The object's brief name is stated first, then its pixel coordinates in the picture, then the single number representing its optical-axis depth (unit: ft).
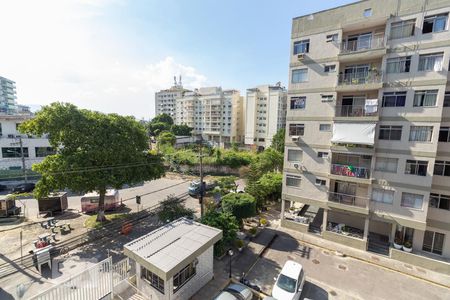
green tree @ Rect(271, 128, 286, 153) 144.42
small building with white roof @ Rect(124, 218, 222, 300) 33.81
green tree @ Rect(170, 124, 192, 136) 251.39
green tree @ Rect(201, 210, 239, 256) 46.96
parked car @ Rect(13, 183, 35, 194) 96.94
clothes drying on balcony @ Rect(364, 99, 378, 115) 50.29
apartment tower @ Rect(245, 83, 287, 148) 224.53
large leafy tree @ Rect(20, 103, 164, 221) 53.26
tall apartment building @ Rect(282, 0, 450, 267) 46.32
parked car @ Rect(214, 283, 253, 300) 34.44
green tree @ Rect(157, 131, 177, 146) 188.34
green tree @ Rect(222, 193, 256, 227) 57.00
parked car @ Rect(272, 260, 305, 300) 36.50
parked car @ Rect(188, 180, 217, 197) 96.34
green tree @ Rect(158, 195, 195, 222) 55.94
